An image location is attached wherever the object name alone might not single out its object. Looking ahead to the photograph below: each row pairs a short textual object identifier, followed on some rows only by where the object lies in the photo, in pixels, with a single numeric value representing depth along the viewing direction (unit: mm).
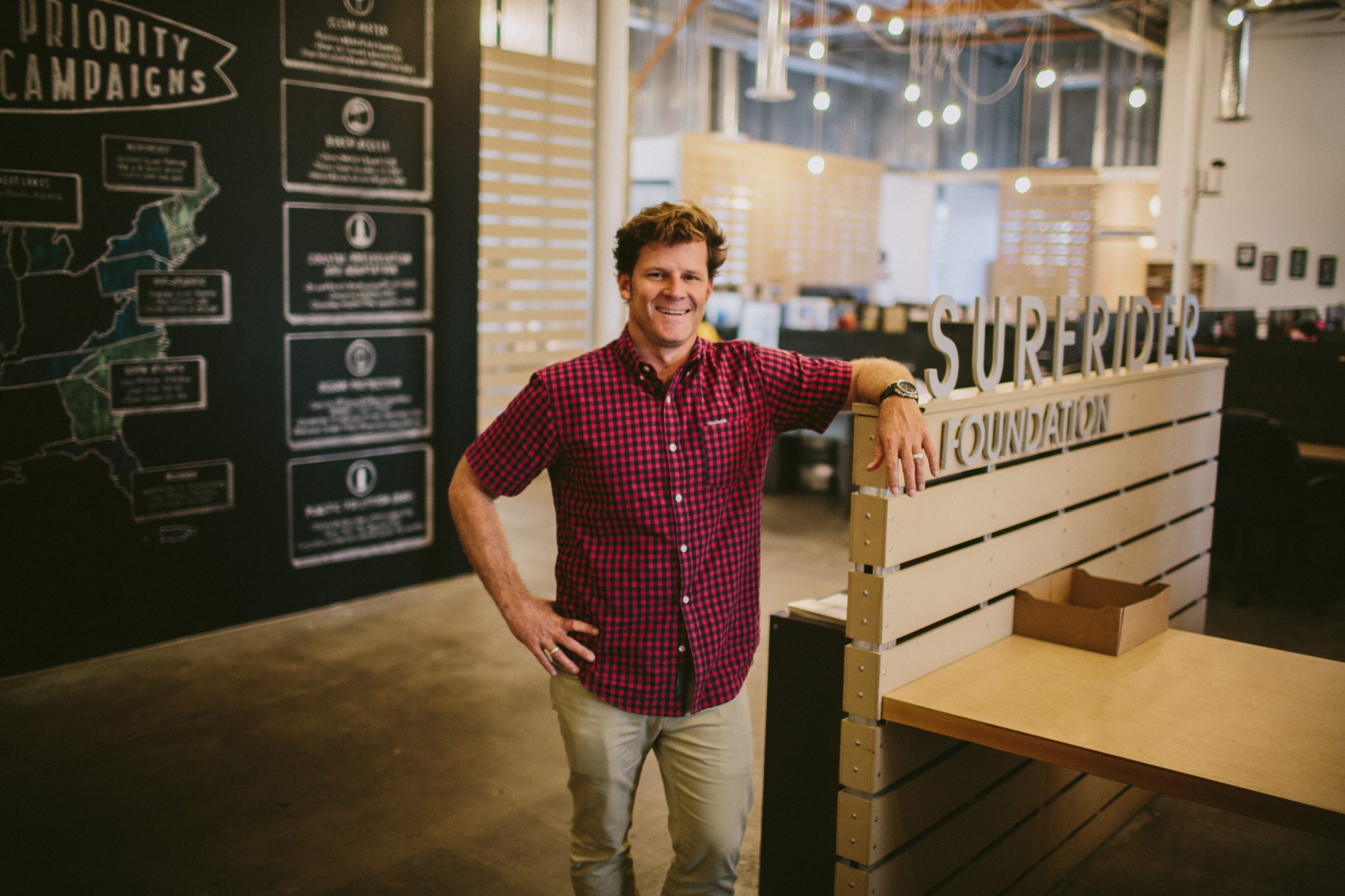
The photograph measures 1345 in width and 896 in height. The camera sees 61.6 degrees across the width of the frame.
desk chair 5109
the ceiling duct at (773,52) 7699
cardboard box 2480
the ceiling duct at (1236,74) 10008
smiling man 2004
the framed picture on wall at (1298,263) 11453
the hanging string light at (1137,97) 8961
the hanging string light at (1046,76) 8648
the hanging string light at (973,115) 14594
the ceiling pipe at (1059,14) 10742
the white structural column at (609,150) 5504
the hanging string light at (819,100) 9414
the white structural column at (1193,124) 9562
